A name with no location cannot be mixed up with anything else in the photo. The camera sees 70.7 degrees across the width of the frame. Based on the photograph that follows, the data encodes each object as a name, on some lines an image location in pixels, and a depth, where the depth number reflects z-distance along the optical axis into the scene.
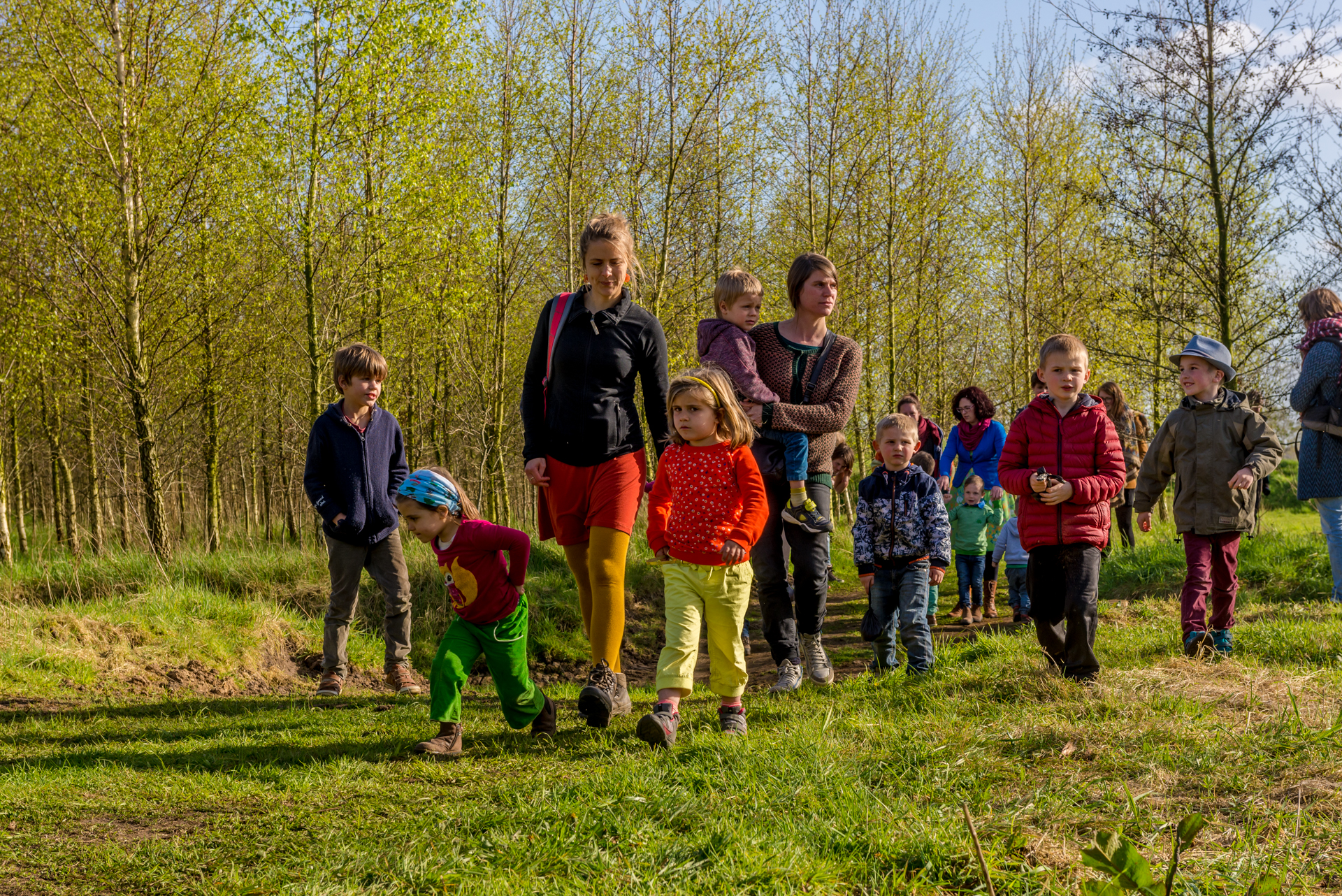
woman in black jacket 4.88
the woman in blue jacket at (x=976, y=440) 8.95
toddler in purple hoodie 5.31
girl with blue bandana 4.54
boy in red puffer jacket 4.95
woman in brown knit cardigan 5.41
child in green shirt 8.62
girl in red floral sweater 4.43
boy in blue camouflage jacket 6.00
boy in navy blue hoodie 6.31
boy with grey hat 5.84
